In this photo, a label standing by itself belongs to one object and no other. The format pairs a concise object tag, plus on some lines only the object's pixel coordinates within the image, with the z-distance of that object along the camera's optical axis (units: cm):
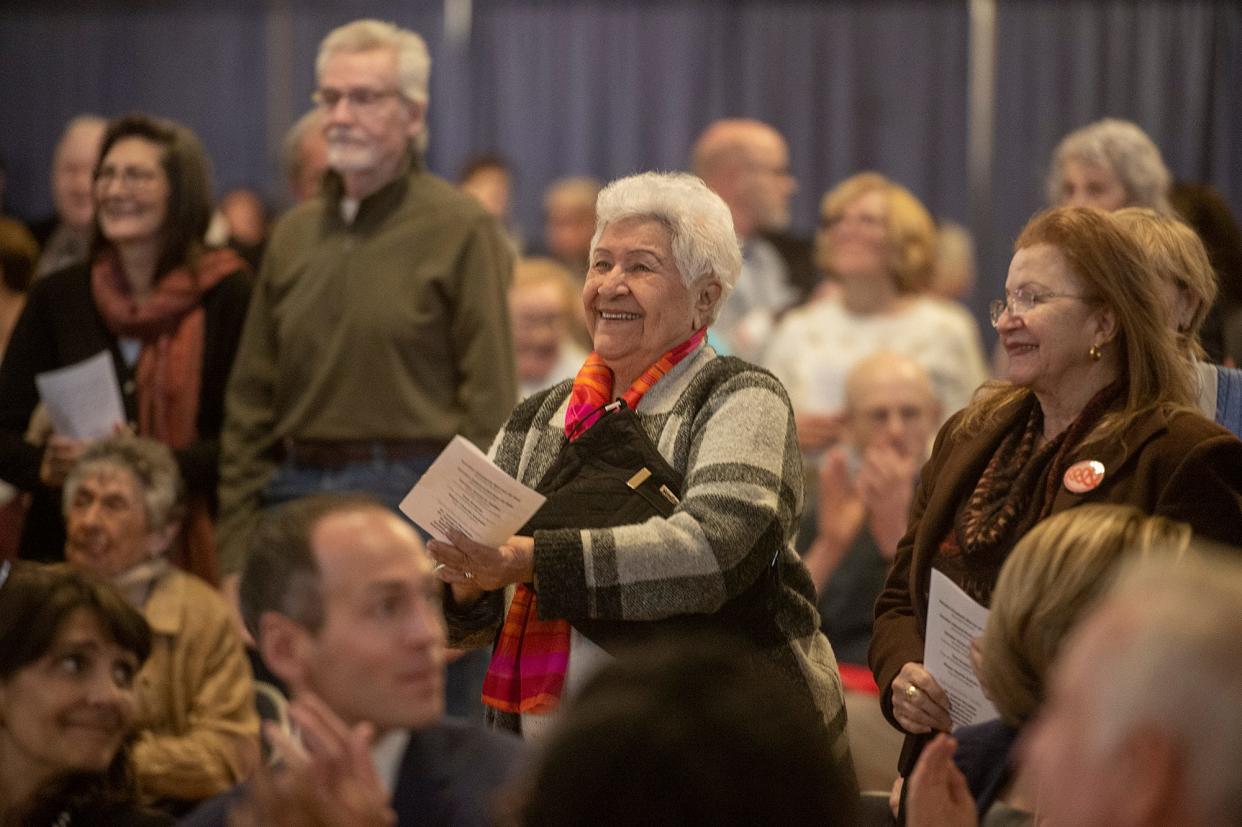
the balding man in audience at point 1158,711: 336
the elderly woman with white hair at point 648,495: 635
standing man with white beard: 944
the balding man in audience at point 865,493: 1041
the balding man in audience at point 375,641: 500
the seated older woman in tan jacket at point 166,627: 842
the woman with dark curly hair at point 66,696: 671
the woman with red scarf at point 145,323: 984
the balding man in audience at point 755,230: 1294
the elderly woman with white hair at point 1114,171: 959
